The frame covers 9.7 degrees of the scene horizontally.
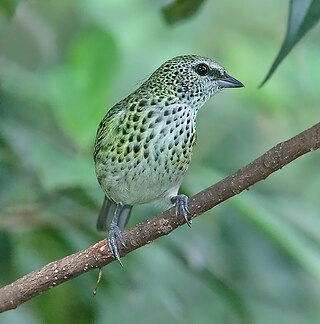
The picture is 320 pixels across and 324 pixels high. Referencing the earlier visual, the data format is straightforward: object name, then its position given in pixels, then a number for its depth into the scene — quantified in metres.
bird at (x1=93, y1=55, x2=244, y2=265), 6.25
